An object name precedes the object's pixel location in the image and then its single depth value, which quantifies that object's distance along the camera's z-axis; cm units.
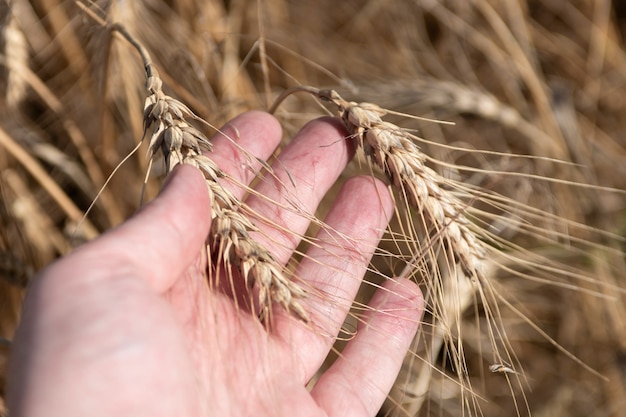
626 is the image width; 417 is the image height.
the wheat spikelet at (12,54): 46
